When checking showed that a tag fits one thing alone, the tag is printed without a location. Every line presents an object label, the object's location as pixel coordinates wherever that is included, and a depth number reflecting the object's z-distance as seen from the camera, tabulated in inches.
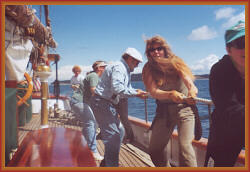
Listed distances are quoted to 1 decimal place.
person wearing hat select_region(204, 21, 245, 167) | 47.8
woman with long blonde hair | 67.3
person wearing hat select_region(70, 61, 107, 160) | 110.0
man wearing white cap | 79.1
